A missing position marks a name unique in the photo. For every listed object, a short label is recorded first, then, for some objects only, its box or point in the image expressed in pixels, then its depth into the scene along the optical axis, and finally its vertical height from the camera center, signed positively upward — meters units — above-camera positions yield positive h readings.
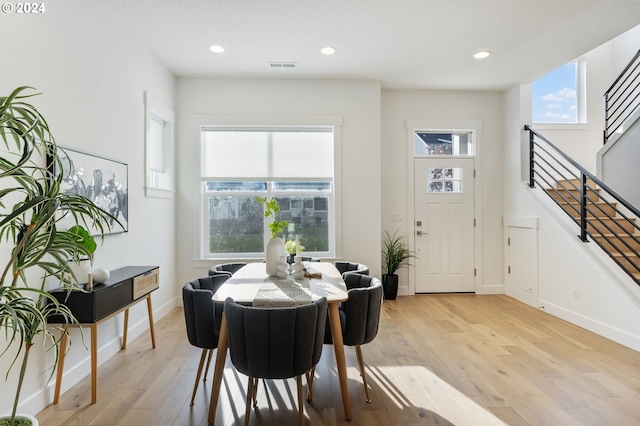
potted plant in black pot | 4.75 -0.65
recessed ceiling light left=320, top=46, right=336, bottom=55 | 3.71 +1.80
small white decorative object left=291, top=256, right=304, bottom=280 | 2.60 -0.43
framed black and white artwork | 2.51 +0.27
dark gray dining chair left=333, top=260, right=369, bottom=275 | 2.84 -0.48
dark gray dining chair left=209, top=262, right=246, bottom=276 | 3.05 -0.49
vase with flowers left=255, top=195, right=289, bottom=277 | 2.65 -0.30
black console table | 2.20 -0.60
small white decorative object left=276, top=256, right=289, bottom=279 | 2.59 -0.42
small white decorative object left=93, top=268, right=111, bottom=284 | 2.42 -0.43
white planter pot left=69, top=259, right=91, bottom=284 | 2.32 -0.38
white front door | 5.09 -0.34
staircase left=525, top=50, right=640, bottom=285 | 3.65 +0.24
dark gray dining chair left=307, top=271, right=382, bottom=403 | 2.18 -0.68
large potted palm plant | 1.21 -0.08
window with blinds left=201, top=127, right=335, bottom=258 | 4.65 +0.51
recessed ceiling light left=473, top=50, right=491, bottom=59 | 3.86 +1.82
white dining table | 2.00 -0.50
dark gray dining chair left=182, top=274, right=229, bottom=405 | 2.13 -0.65
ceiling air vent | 4.11 +1.82
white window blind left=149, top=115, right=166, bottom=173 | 4.03 +0.86
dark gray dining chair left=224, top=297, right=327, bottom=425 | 1.69 -0.63
